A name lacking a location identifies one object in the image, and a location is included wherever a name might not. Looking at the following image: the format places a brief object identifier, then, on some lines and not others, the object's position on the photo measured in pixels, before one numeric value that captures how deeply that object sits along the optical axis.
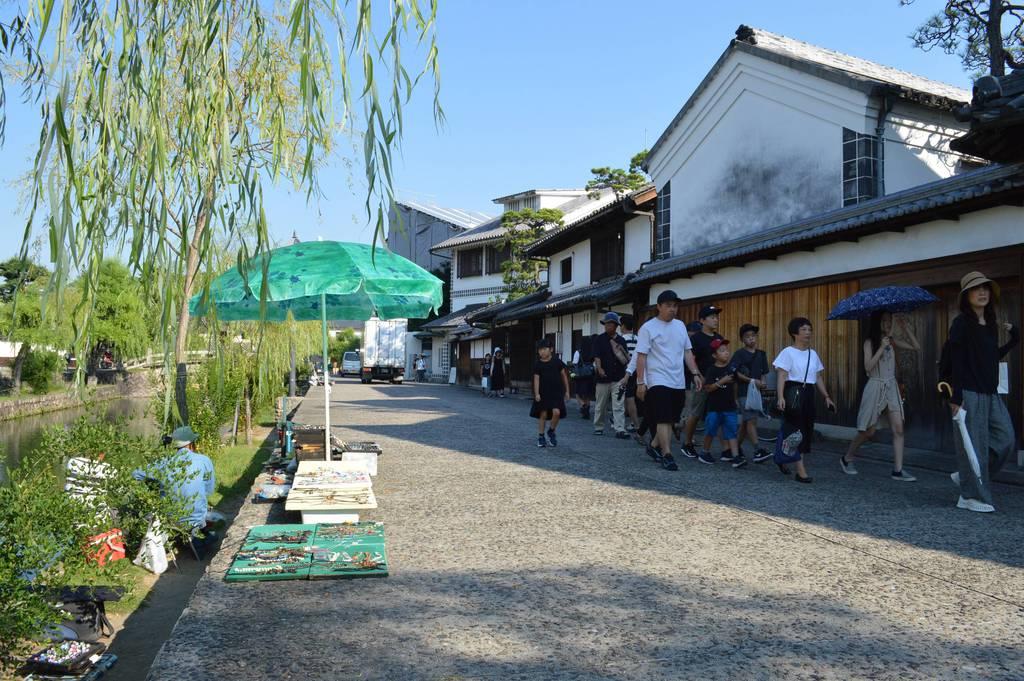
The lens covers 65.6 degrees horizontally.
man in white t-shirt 8.20
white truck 42.19
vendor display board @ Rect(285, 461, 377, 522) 5.43
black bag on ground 4.74
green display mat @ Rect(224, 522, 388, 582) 4.23
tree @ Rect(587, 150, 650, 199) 30.48
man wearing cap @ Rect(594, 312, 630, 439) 11.80
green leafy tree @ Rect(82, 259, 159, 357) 35.84
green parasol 6.65
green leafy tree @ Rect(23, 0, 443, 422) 2.96
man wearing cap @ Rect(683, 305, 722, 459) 9.40
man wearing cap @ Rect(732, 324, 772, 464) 8.92
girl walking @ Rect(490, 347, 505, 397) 27.41
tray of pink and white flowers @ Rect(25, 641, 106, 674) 4.17
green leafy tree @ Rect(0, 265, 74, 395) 29.67
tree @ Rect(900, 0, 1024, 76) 14.99
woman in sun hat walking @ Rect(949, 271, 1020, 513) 6.02
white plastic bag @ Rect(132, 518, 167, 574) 6.50
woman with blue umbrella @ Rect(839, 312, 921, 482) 7.58
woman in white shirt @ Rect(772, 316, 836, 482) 7.59
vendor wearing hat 6.32
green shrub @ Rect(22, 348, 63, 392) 33.09
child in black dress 10.29
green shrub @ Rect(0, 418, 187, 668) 3.76
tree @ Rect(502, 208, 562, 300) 33.50
